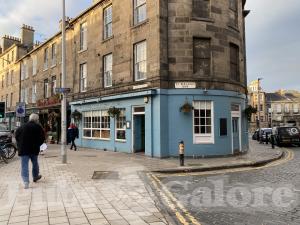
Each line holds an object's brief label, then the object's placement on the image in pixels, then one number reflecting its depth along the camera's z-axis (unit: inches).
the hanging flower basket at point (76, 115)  958.0
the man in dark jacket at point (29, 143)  346.6
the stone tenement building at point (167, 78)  666.2
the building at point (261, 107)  3283.2
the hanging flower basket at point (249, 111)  783.1
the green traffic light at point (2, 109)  748.0
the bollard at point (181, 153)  533.3
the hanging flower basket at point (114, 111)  771.4
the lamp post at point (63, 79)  555.8
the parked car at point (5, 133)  801.3
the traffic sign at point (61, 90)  558.6
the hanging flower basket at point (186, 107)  652.1
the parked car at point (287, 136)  1071.0
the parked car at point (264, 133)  1299.7
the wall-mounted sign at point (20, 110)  686.5
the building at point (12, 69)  1617.9
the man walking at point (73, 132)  828.7
